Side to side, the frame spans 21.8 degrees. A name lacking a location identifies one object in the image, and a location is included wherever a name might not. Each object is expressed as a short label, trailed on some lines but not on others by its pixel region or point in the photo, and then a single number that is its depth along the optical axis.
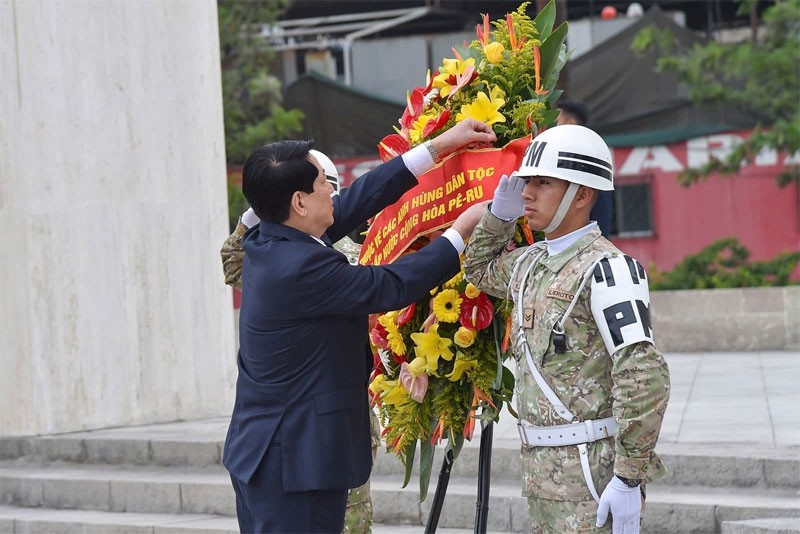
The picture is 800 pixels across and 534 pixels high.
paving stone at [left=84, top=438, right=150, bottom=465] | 14.38
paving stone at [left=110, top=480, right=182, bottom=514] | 13.10
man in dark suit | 6.09
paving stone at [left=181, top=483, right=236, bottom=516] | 12.73
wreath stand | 7.00
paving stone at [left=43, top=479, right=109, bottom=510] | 13.65
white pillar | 15.30
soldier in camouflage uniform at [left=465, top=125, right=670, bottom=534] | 5.64
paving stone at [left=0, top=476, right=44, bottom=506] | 14.07
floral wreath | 6.82
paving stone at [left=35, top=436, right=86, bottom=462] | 14.97
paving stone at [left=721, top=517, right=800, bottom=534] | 9.70
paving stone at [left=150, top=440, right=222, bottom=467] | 13.75
